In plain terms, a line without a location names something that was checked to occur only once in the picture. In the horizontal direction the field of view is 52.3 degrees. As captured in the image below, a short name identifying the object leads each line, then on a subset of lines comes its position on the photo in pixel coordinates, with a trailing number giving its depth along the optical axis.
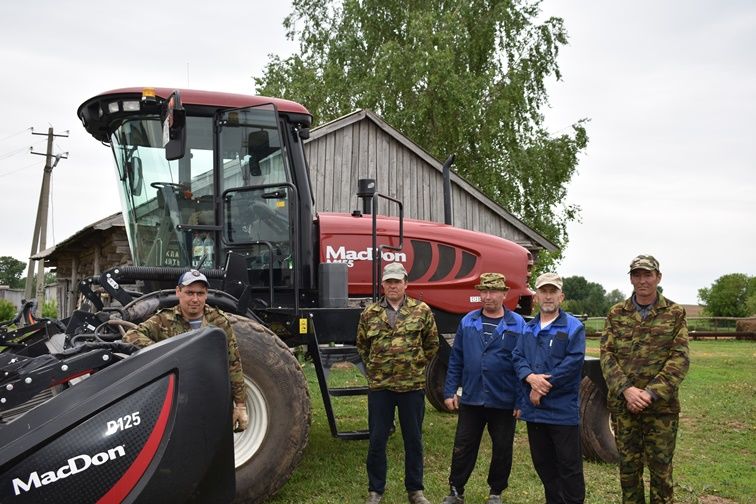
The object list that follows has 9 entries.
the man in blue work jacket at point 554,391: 4.79
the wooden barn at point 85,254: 13.30
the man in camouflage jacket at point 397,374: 5.24
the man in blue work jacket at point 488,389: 5.24
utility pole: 25.55
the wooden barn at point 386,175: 15.33
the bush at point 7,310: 27.20
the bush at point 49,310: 28.92
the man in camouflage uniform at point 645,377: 4.56
